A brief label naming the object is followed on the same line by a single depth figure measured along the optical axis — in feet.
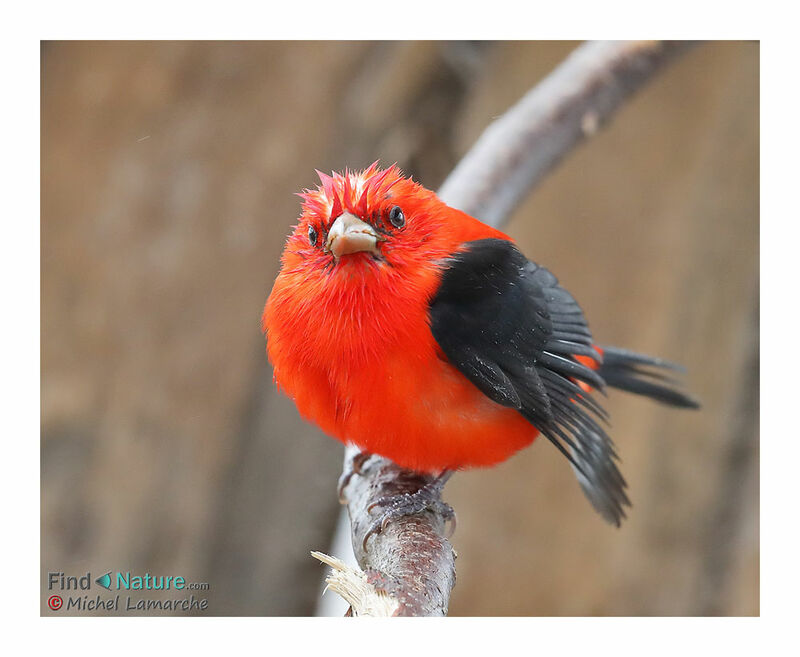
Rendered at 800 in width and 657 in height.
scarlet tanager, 10.41
